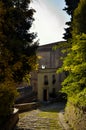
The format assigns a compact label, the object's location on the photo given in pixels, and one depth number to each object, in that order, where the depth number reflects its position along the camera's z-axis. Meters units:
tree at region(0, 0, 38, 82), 16.38
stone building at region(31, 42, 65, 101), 64.62
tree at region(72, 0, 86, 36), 20.61
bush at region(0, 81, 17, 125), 15.54
